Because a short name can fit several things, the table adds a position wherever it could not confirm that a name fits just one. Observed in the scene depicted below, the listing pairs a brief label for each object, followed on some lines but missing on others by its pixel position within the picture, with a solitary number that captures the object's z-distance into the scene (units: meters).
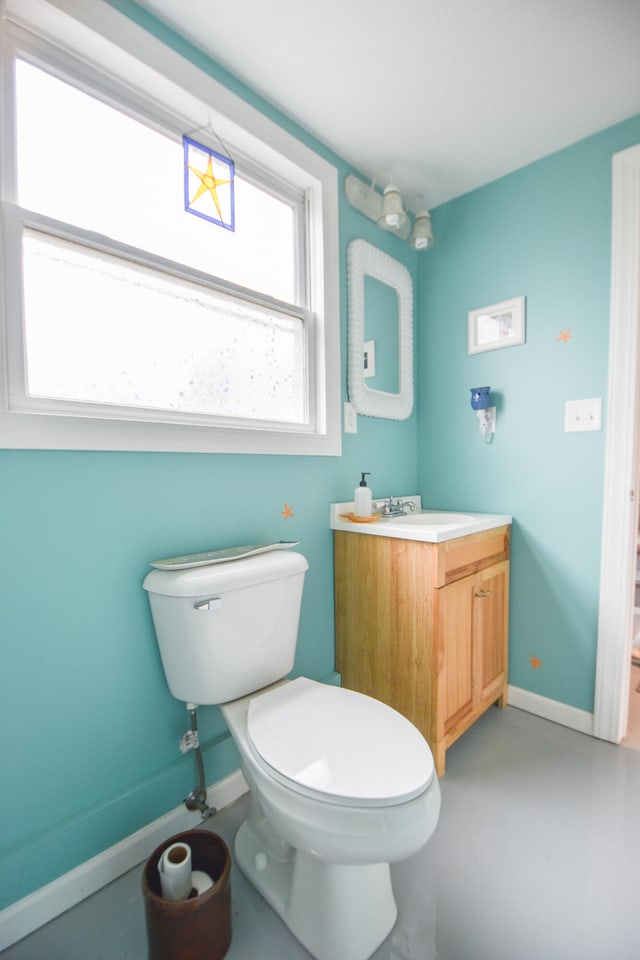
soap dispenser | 1.67
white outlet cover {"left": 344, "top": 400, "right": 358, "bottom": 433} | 1.73
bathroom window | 1.00
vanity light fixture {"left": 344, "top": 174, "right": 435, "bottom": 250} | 1.67
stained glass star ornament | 1.30
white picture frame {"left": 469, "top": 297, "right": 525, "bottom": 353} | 1.75
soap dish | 1.62
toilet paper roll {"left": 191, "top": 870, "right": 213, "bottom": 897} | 0.92
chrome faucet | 1.83
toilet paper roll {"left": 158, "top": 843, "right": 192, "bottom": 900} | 0.84
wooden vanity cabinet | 1.37
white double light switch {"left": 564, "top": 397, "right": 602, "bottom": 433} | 1.57
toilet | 0.76
